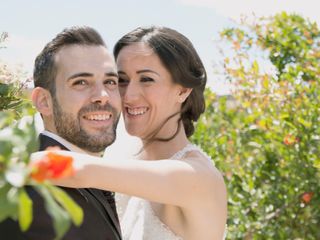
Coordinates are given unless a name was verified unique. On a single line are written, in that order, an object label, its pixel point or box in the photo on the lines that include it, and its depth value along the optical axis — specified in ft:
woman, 8.66
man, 8.21
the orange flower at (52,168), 2.71
